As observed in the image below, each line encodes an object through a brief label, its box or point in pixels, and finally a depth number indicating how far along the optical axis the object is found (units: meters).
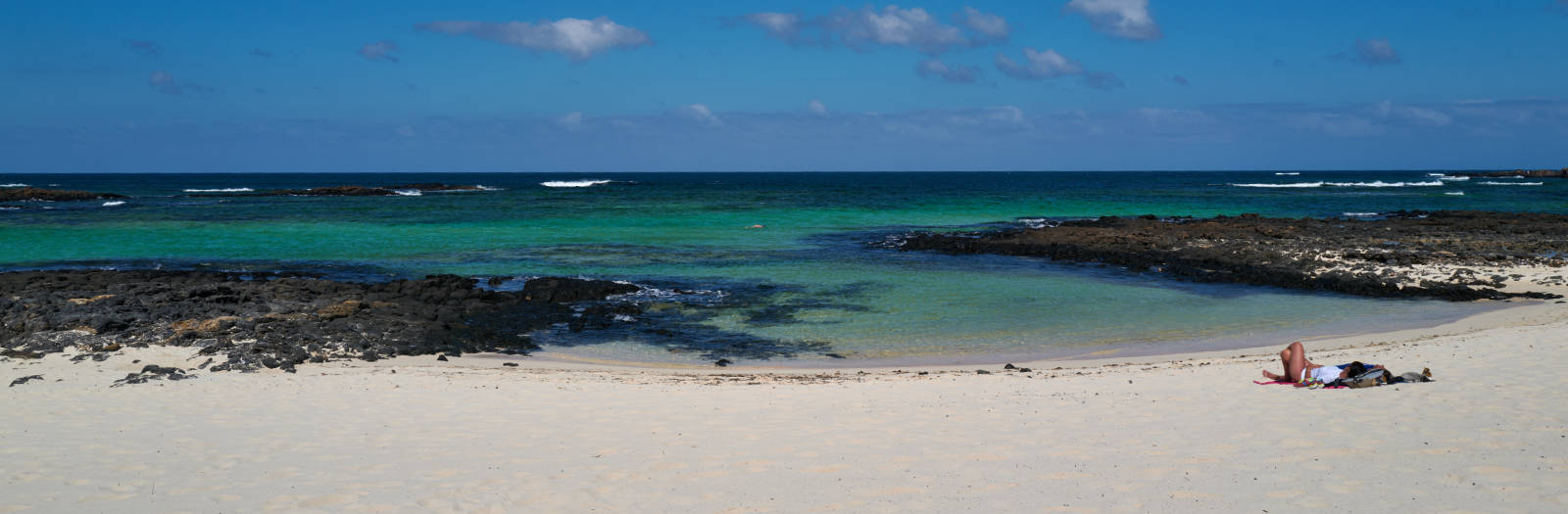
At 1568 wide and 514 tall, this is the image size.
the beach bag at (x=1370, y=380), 9.16
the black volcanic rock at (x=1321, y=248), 20.23
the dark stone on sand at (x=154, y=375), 10.56
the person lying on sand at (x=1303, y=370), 9.33
